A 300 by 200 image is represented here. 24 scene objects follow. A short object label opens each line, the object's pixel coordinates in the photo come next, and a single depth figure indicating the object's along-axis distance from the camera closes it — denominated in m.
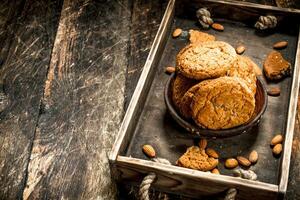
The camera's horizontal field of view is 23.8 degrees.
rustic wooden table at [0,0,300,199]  0.97
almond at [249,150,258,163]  0.90
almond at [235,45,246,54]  1.04
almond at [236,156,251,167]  0.90
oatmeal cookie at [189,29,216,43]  1.06
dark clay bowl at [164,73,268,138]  0.89
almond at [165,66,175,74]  1.02
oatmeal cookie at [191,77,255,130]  0.88
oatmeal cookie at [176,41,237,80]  0.89
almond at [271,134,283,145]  0.92
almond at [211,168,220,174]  0.90
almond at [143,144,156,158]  0.92
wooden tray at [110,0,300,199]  0.86
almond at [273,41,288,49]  1.04
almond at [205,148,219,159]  0.91
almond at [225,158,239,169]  0.90
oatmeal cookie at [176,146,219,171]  0.90
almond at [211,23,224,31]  1.08
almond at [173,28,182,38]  1.07
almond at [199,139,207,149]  0.92
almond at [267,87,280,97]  0.98
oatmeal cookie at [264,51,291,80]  1.00
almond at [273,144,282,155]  0.91
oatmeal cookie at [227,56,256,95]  0.92
